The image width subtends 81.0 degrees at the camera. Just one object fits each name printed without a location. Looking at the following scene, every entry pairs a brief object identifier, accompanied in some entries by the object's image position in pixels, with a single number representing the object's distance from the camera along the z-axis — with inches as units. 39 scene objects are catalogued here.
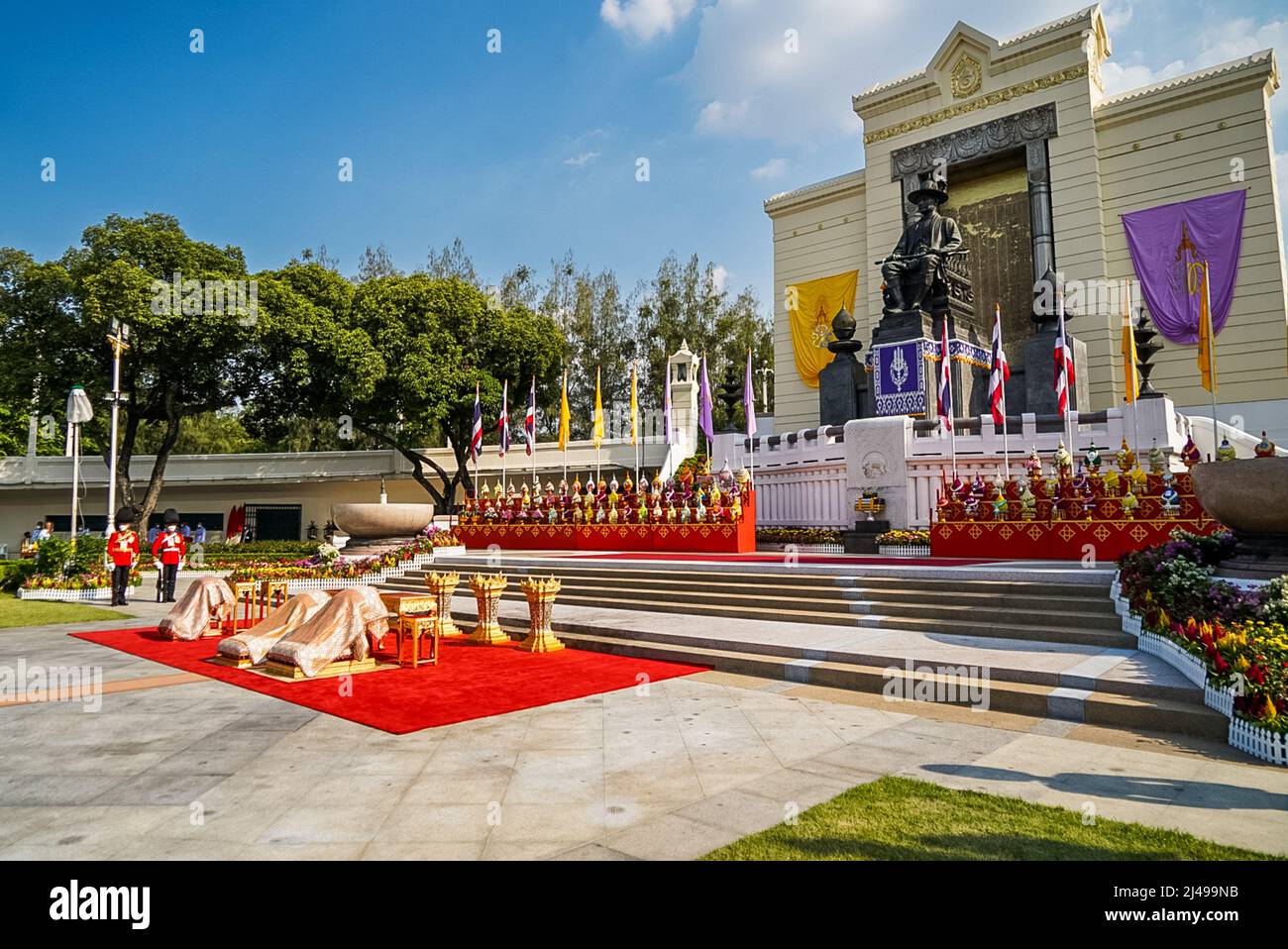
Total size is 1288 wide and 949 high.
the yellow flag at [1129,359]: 695.1
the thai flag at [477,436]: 889.5
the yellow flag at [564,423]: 916.7
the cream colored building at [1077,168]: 926.4
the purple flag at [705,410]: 770.2
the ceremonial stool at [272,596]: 517.6
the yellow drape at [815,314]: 1250.0
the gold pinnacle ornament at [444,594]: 400.5
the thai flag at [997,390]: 623.5
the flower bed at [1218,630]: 200.8
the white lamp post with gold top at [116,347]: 756.6
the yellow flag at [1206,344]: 473.4
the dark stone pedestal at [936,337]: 860.6
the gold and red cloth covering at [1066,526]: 443.5
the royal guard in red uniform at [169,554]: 585.0
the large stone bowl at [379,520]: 773.3
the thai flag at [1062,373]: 621.9
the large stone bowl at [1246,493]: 277.1
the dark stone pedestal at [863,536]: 641.0
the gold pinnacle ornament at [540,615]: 379.6
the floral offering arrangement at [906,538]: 591.8
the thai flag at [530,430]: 851.4
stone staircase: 240.8
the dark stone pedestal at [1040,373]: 895.7
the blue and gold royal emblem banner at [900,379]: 853.2
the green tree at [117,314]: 971.3
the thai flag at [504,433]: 880.9
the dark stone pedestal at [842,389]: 961.5
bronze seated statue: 903.7
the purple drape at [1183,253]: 936.9
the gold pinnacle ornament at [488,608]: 402.6
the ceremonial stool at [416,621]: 342.6
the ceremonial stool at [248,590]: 458.6
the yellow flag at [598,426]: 898.4
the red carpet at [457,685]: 258.7
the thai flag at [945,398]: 644.7
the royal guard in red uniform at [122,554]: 581.9
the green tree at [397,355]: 1121.4
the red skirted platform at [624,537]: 647.2
